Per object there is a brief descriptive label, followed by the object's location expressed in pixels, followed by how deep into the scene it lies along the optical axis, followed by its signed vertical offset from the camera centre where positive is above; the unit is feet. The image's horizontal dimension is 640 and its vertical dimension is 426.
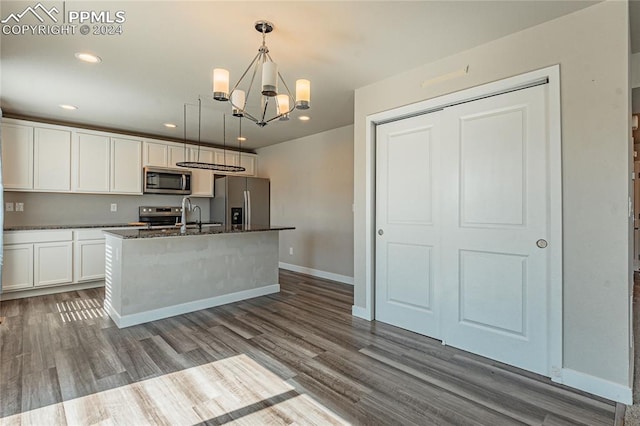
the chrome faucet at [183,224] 11.55 -0.45
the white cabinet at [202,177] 19.15 +2.20
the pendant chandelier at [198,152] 13.08 +3.63
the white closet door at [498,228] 7.43 -0.37
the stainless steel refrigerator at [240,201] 18.92 +0.75
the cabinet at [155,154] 17.28 +3.27
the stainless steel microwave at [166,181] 17.10 +1.78
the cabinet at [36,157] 13.55 +2.45
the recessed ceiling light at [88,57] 8.63 +4.31
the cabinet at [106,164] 15.24 +2.45
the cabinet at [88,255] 14.44 -1.96
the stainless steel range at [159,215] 18.11 -0.14
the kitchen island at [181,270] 10.46 -2.15
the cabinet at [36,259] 12.92 -1.98
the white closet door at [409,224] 9.45 -0.35
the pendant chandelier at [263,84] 6.98 +3.07
